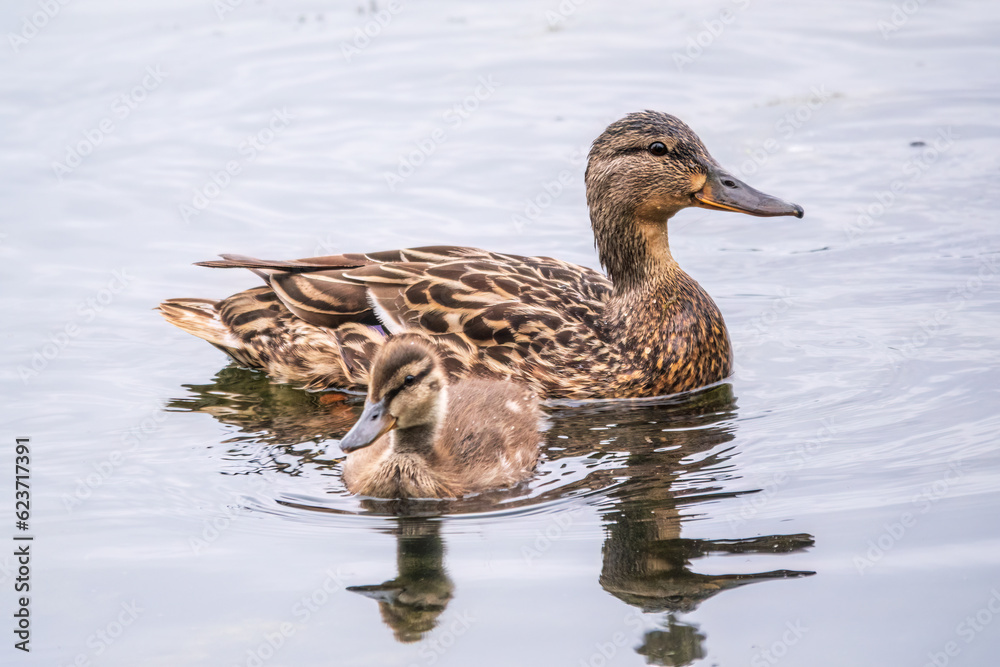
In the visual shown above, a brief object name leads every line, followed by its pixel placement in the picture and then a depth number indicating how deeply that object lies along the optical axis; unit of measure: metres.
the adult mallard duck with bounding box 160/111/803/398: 14.49
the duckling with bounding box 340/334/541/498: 11.95
